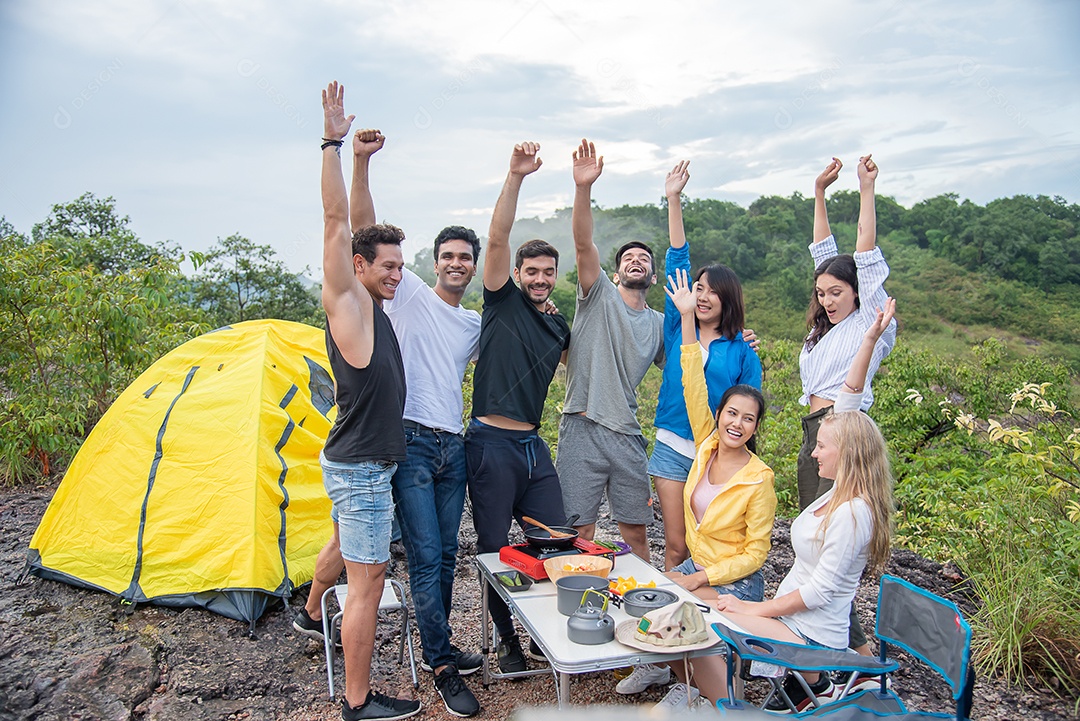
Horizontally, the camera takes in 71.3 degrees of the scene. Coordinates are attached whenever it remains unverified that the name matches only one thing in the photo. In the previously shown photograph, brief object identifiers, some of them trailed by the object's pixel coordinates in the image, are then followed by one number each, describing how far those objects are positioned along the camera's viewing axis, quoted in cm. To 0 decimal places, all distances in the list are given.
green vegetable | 276
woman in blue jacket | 352
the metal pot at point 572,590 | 250
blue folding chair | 213
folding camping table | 218
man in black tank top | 276
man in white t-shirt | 308
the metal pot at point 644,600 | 246
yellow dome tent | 392
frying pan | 297
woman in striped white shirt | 325
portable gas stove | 282
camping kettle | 228
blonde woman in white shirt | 262
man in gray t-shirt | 351
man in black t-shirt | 323
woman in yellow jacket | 304
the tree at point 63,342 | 600
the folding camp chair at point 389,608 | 332
